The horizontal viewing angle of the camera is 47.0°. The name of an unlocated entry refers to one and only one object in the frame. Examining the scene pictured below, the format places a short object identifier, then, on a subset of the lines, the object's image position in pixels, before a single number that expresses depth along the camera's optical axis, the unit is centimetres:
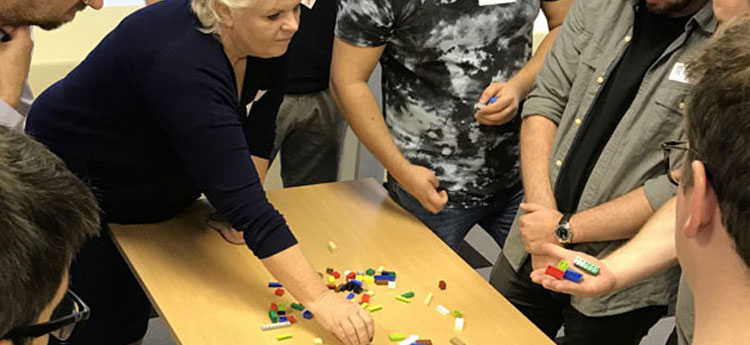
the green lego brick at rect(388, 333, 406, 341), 199
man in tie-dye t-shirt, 244
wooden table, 200
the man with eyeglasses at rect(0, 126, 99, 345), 99
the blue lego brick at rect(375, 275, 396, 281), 220
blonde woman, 191
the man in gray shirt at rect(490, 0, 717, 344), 207
